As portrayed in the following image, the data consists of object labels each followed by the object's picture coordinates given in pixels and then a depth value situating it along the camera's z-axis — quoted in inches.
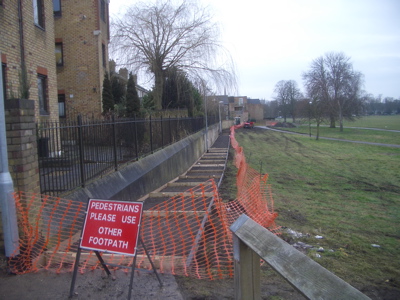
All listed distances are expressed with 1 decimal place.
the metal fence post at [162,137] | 549.0
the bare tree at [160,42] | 919.7
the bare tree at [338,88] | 2483.1
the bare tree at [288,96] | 4185.5
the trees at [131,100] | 754.8
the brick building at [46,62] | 193.3
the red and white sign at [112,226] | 149.8
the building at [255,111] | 4686.8
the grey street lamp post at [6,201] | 177.3
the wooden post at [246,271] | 113.7
